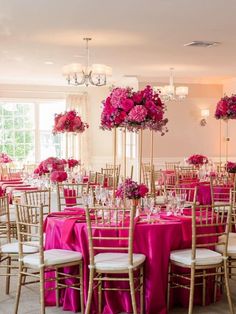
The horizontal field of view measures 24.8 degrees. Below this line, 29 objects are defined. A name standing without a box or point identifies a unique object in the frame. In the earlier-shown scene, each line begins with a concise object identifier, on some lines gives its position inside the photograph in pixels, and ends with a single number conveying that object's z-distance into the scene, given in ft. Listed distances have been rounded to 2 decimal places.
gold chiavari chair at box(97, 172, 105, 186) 29.09
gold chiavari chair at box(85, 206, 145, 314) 14.87
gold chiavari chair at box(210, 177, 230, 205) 26.61
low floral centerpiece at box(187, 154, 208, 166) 33.30
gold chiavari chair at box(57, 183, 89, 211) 25.88
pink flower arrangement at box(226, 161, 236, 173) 28.78
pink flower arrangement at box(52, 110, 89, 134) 29.48
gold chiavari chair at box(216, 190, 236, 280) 16.75
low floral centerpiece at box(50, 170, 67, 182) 23.88
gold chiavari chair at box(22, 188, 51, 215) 21.45
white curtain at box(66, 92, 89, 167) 44.78
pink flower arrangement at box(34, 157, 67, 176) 26.78
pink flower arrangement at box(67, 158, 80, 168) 31.60
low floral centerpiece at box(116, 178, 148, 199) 17.48
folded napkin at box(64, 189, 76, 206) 25.91
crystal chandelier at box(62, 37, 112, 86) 28.17
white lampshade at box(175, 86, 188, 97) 38.29
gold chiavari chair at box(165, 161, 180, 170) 42.07
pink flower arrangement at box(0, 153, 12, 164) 35.86
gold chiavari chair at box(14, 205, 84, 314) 15.29
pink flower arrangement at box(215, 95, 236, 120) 26.99
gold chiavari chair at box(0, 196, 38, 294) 17.03
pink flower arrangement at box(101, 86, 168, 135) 16.81
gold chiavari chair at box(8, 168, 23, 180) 36.20
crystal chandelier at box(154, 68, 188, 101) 37.30
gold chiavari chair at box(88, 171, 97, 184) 33.08
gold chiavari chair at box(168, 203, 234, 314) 15.47
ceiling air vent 27.07
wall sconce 43.76
